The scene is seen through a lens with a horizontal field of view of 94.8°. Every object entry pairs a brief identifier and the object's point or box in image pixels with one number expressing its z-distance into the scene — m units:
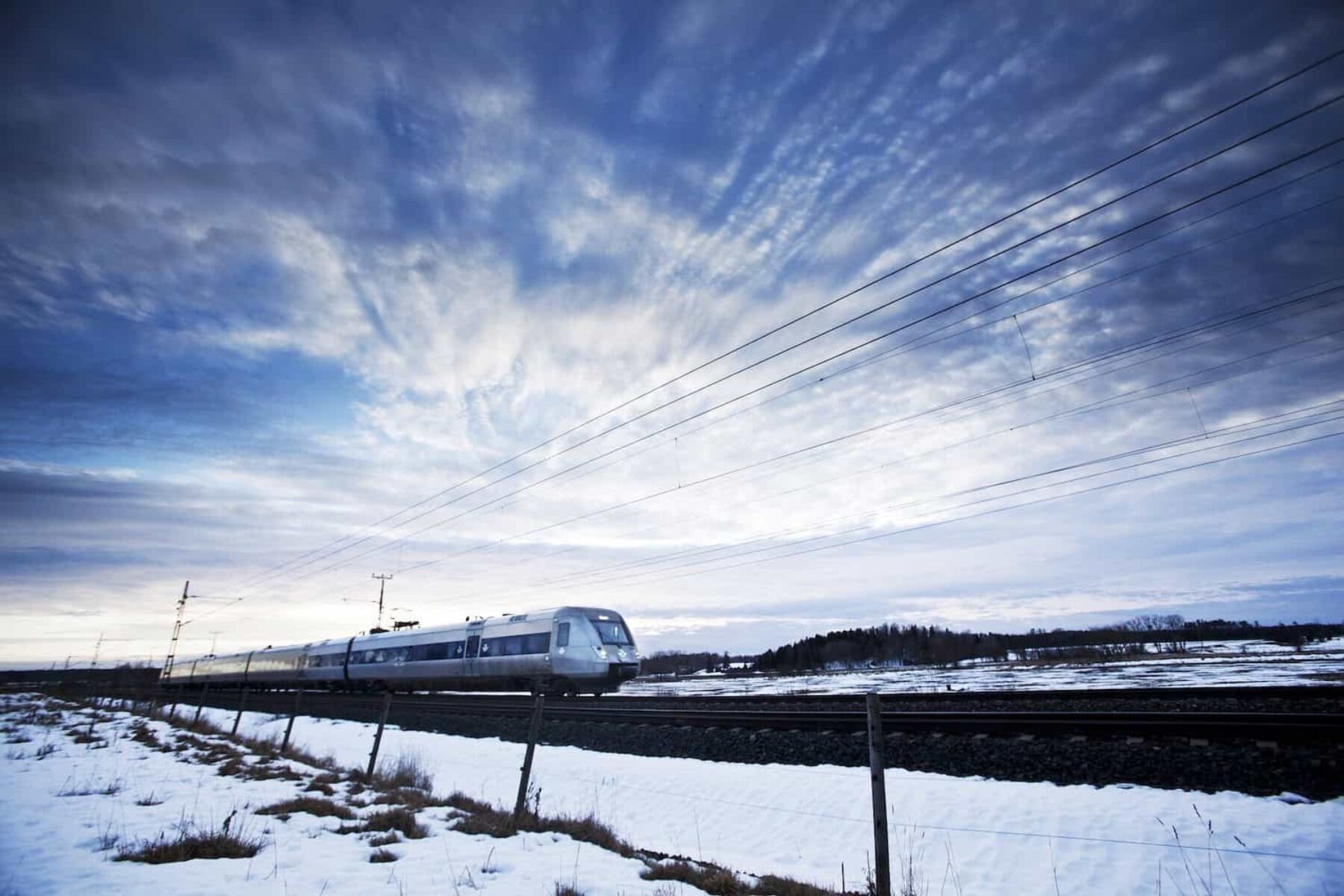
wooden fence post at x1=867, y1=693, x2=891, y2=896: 4.73
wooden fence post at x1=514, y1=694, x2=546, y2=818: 8.46
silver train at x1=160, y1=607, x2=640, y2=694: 23.39
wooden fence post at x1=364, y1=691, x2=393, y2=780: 11.26
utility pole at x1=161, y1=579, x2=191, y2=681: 64.31
